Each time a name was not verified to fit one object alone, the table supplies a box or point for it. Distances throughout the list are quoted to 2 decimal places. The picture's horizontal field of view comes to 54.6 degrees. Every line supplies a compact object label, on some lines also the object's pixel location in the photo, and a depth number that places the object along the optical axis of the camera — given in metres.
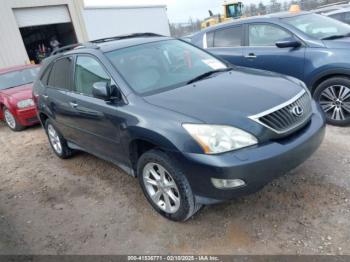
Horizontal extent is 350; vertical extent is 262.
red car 7.21
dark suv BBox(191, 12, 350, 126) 4.76
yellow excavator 18.28
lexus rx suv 2.69
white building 14.36
